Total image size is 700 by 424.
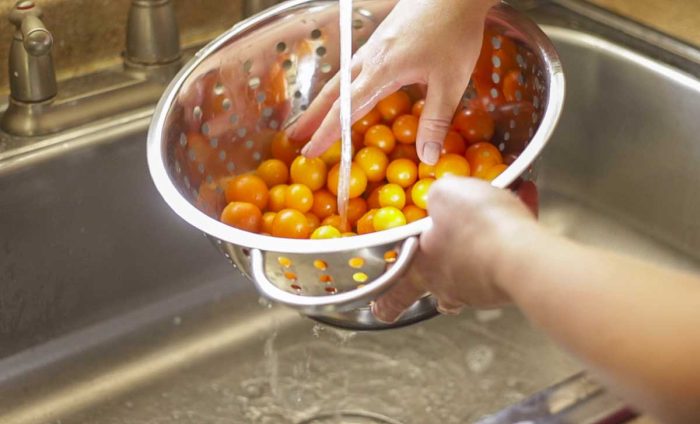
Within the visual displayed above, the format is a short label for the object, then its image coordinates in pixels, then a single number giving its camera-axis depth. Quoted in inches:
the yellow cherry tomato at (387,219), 36.2
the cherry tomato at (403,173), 38.4
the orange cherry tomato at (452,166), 37.4
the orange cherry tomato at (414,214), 37.3
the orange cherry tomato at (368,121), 39.4
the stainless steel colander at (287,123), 31.8
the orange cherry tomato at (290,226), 36.8
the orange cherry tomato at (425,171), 37.8
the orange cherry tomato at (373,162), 38.7
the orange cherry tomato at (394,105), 39.1
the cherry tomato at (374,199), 38.5
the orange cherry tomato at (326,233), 35.9
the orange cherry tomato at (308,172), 38.2
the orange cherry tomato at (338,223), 37.6
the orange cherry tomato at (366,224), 36.8
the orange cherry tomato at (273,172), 38.7
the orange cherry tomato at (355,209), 38.2
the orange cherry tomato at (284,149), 39.0
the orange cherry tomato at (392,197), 37.9
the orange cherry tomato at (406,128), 38.7
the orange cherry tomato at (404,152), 39.2
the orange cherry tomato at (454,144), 38.2
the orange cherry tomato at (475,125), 38.6
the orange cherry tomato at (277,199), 38.0
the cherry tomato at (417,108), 38.8
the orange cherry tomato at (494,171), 37.1
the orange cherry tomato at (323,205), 38.5
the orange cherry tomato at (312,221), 37.6
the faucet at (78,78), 39.1
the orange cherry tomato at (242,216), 36.5
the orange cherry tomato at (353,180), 38.4
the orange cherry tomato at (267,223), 37.1
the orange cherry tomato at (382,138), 39.0
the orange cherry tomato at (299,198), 37.8
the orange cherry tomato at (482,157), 37.7
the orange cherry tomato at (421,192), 37.4
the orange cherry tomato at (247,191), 37.5
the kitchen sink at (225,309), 40.7
